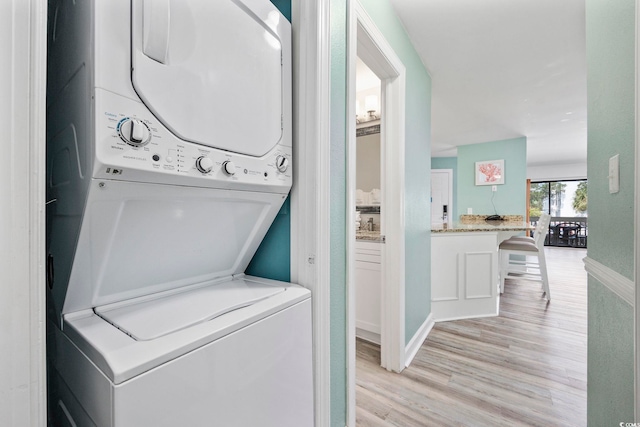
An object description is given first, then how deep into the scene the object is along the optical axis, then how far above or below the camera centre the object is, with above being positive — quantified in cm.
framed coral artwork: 520 +80
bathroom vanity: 235 -63
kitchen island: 279 -61
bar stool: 352 -46
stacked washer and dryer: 51 -1
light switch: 81 +12
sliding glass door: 837 +17
